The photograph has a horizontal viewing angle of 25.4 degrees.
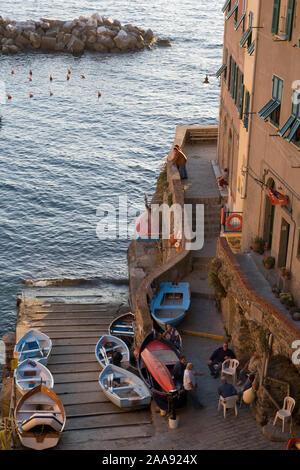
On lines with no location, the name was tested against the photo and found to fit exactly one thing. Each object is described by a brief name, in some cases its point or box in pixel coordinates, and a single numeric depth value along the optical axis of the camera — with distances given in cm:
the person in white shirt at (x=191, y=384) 2419
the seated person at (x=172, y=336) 2753
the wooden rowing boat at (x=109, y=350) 3056
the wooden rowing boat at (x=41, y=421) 2334
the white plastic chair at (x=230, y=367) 2550
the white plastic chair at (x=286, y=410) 2270
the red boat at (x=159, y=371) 2472
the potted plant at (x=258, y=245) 2786
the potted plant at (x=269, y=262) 2655
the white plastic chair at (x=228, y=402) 2370
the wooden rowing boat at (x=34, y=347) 3173
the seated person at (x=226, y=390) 2378
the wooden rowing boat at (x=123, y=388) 2568
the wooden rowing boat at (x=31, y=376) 2867
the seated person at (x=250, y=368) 2458
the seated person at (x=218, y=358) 2605
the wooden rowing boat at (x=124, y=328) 3462
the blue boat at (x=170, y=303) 2930
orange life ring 3139
